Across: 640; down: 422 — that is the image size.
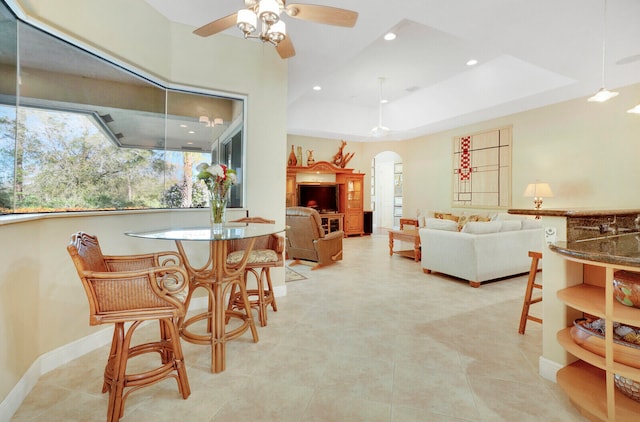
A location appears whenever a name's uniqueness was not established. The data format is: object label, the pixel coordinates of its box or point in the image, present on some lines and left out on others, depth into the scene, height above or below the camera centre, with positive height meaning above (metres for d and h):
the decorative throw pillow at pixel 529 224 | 4.49 -0.25
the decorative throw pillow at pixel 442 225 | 4.42 -0.27
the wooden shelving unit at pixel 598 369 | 1.41 -0.76
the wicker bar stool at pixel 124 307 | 1.52 -0.54
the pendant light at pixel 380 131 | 6.49 +1.62
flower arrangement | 2.26 +0.16
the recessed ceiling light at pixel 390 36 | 4.14 +2.36
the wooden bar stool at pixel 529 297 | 2.50 -0.75
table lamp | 5.04 +0.29
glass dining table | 2.01 -0.55
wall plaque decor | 6.21 +0.82
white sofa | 3.91 -0.56
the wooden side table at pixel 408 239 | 5.33 -0.61
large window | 1.97 +0.63
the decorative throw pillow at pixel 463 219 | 6.30 -0.27
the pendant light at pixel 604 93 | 2.85 +1.09
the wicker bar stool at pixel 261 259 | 2.69 -0.49
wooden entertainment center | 8.13 +0.35
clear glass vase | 2.36 +0.00
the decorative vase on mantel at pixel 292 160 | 7.94 +1.19
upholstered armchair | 4.72 -0.56
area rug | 4.30 -1.04
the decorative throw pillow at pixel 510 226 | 4.22 -0.26
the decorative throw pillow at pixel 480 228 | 4.00 -0.28
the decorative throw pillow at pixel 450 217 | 6.84 -0.24
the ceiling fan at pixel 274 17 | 1.82 +1.29
